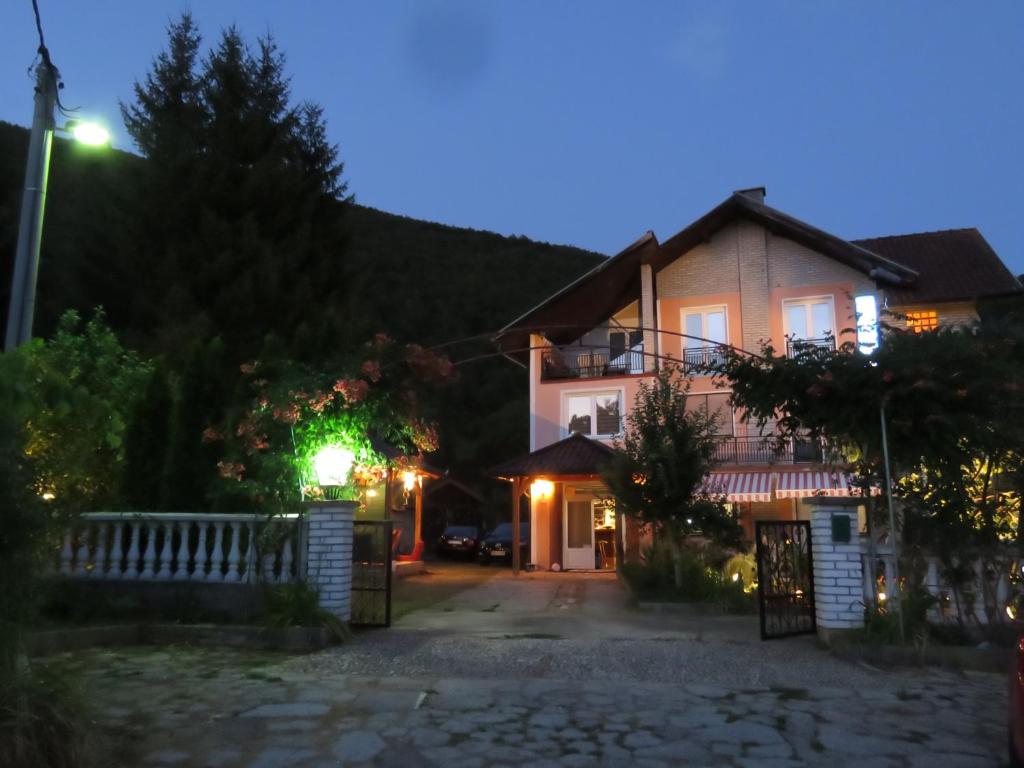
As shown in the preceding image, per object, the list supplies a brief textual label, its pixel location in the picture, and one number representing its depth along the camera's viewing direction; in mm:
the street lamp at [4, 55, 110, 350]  6910
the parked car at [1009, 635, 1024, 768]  3801
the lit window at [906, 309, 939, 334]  20500
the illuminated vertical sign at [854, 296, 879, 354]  21256
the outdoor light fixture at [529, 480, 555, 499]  23328
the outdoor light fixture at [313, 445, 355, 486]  10047
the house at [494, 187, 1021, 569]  21672
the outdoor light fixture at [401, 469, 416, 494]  20300
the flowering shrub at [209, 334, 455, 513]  9703
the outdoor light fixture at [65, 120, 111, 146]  7781
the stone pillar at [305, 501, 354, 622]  8656
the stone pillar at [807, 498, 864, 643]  8102
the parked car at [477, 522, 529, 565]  27641
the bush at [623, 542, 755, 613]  12141
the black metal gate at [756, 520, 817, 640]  9023
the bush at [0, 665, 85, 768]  3740
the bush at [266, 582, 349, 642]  8141
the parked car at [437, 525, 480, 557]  29625
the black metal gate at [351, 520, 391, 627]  9414
